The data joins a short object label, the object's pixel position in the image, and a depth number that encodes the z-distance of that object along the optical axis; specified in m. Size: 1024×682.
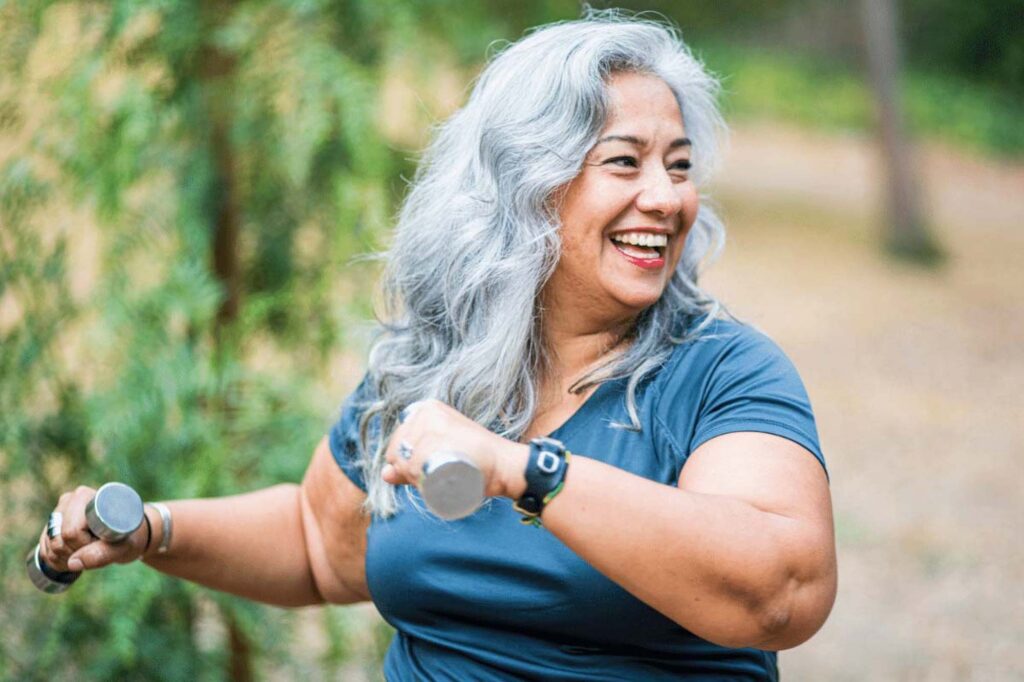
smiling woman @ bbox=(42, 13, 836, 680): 1.40
